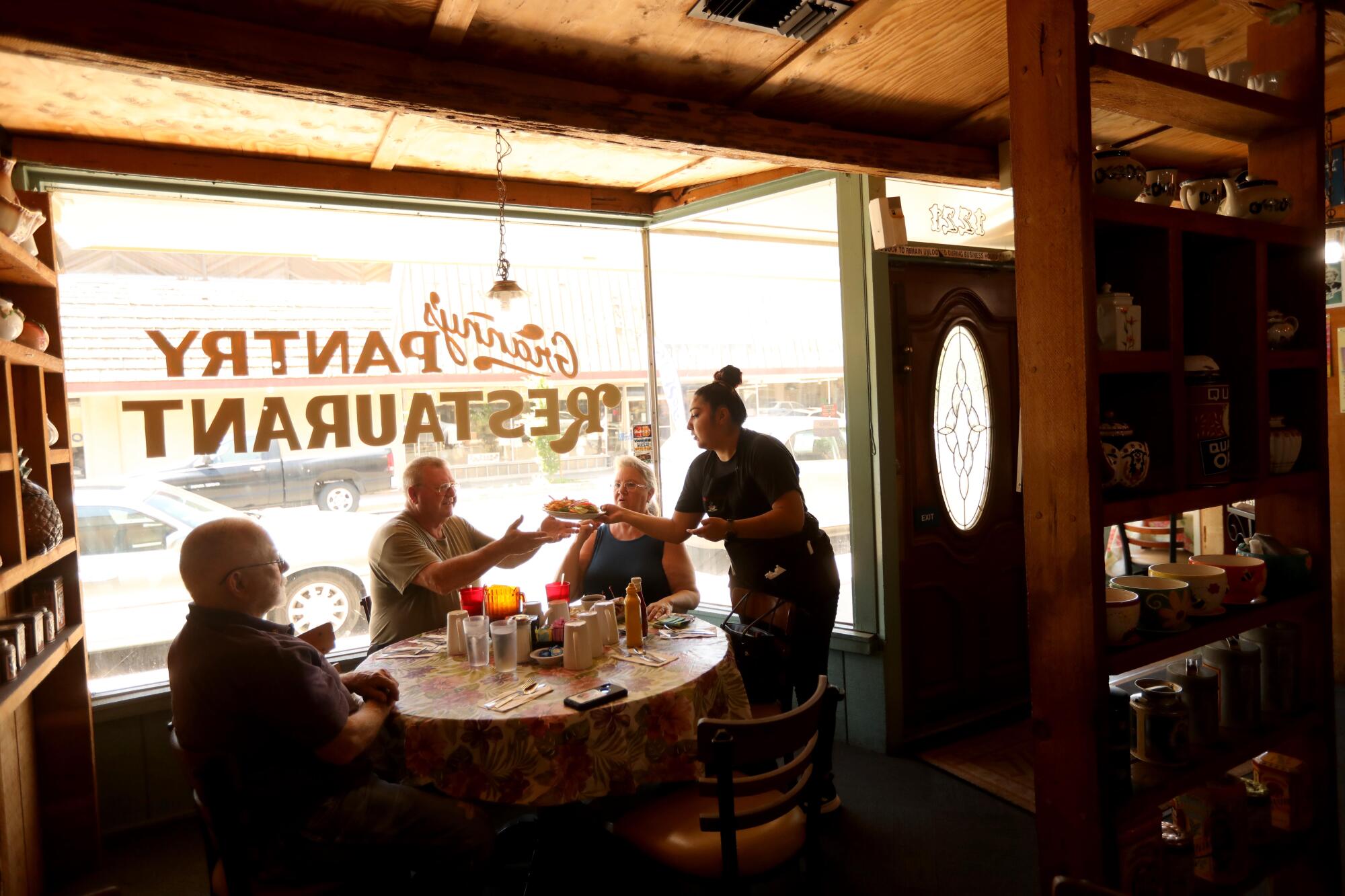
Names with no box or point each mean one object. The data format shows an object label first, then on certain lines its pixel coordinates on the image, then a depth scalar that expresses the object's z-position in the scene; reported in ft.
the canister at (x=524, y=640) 8.16
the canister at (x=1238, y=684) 6.38
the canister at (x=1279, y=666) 6.64
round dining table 6.61
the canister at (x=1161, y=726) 5.71
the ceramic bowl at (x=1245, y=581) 6.18
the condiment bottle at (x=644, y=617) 8.59
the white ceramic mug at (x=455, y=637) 8.45
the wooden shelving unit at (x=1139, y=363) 4.93
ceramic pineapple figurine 7.62
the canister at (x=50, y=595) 8.60
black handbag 8.85
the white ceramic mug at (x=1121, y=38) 5.85
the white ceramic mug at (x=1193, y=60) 6.16
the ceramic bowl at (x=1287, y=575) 6.59
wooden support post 4.86
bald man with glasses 5.94
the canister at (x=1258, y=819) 6.67
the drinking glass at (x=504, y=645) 7.77
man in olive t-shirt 9.35
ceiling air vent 6.79
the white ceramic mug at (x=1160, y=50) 6.07
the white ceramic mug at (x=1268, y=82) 6.68
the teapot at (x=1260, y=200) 6.33
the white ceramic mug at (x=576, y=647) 7.73
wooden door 11.91
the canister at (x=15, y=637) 7.32
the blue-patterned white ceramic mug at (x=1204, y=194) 6.23
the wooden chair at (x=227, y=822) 5.53
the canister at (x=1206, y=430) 5.74
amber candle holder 8.71
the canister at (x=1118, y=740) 5.19
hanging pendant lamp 10.24
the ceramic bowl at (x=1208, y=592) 5.90
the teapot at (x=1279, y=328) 6.46
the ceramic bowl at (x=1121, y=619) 5.24
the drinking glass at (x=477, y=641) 8.05
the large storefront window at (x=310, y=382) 10.48
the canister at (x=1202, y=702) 6.05
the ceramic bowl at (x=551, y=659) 8.00
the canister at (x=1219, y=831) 6.20
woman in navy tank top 10.66
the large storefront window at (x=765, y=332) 12.32
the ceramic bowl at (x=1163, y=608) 5.57
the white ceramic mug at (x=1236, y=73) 6.66
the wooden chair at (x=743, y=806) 5.84
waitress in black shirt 9.61
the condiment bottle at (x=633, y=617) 8.33
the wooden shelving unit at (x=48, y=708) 8.08
